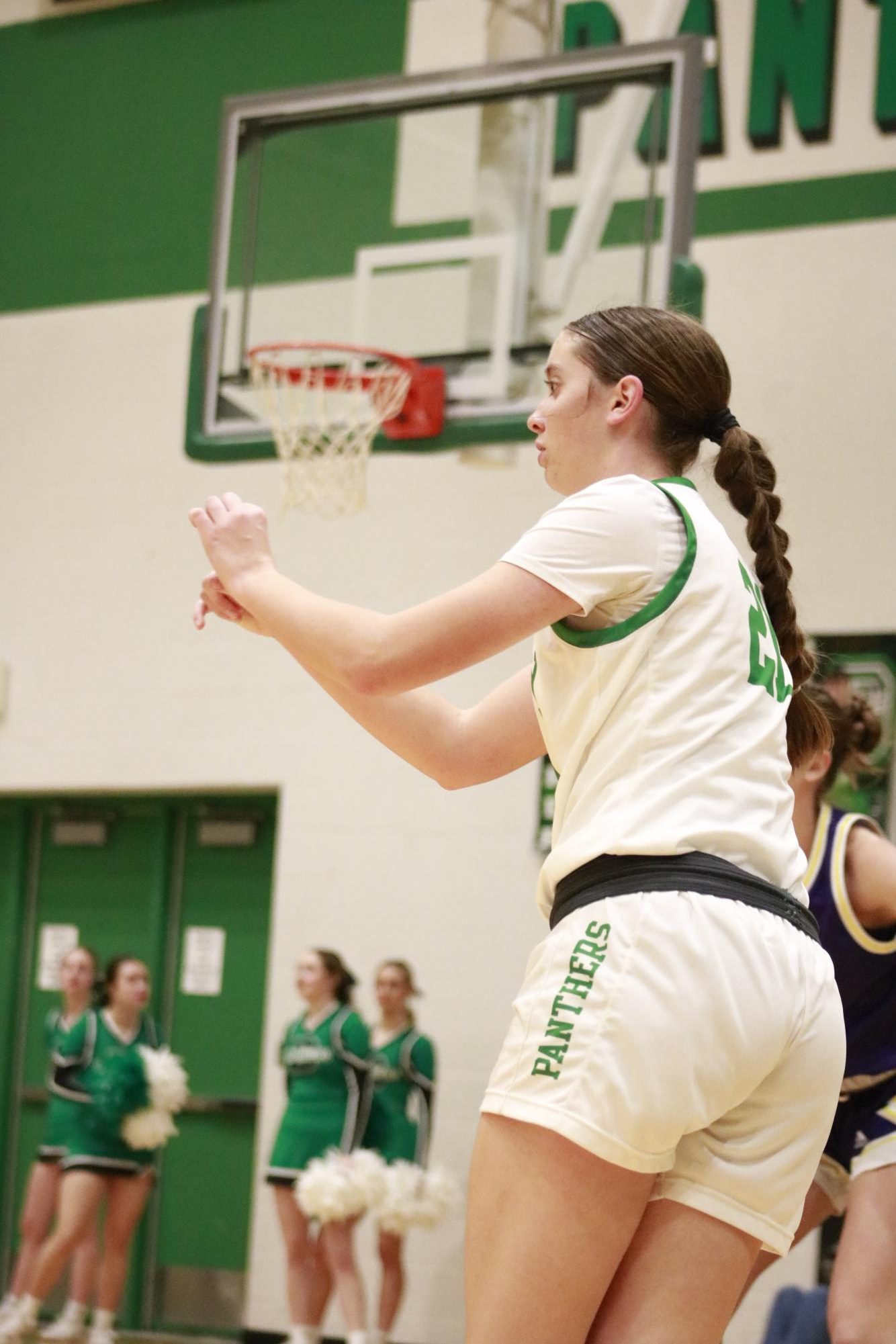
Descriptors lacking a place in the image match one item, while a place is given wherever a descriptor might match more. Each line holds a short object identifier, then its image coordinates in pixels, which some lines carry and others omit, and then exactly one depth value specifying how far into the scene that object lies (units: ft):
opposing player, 21.71
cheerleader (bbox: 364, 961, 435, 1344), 53.78
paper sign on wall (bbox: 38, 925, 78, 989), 66.13
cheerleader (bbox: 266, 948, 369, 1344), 52.85
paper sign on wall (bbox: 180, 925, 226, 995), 63.21
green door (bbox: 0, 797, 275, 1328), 61.31
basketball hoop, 40.42
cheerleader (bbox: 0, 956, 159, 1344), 54.75
